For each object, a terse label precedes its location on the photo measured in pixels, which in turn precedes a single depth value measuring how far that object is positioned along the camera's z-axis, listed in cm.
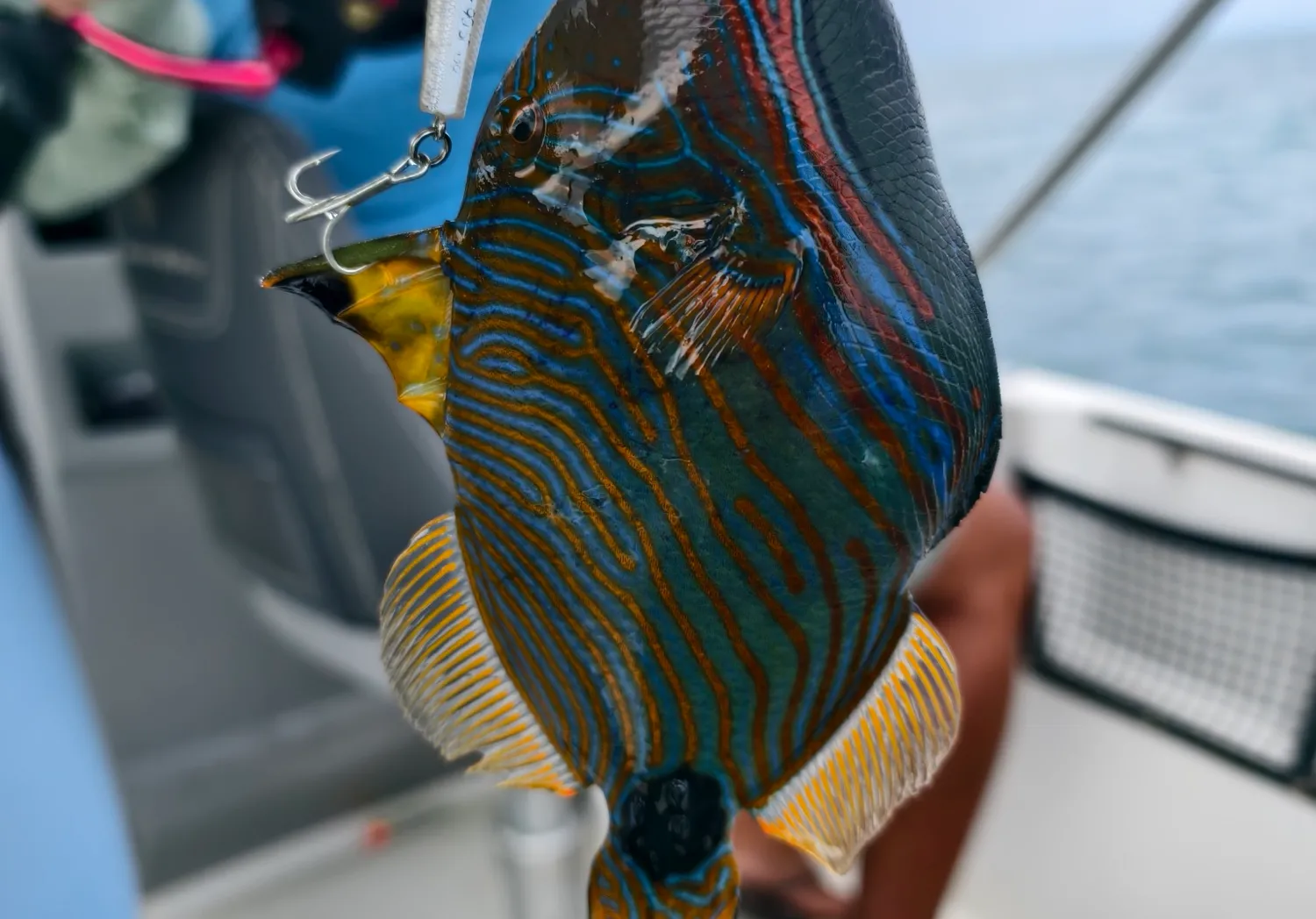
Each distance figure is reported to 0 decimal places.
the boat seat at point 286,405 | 97
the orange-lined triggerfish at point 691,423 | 22
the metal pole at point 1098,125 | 99
